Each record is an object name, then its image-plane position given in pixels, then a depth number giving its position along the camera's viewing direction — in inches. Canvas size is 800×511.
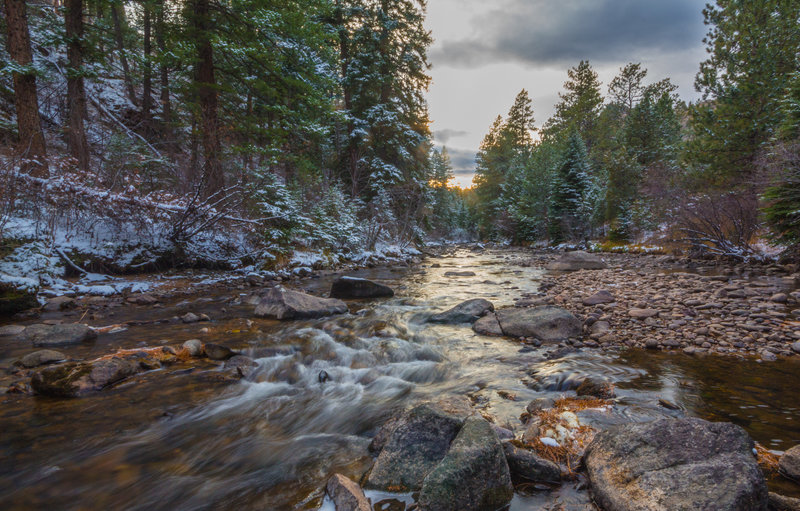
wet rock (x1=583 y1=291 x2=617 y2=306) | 263.1
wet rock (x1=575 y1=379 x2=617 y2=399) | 130.9
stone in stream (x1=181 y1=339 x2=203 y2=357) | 181.8
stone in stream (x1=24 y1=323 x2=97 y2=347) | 187.9
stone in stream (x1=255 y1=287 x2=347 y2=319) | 260.2
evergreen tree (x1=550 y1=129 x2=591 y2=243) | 1062.4
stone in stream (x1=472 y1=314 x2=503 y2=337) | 225.3
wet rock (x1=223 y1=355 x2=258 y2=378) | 167.9
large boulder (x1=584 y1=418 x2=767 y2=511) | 63.8
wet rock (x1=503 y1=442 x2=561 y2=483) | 84.0
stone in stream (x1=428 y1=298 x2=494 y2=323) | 257.9
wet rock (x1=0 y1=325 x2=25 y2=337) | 194.7
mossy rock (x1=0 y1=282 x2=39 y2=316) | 230.7
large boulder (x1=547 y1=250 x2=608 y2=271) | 536.1
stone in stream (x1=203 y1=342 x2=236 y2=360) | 182.2
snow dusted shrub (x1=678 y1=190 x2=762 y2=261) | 406.9
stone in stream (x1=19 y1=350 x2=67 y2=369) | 157.9
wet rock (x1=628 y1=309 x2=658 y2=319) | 218.2
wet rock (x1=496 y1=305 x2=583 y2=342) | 204.9
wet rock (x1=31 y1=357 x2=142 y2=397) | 137.0
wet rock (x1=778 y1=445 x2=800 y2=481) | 78.2
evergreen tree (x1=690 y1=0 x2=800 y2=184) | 514.9
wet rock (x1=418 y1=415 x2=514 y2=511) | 72.6
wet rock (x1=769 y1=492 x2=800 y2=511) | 66.0
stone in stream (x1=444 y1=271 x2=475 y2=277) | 511.2
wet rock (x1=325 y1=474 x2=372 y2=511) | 75.5
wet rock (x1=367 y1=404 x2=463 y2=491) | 86.1
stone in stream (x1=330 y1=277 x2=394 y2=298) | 339.9
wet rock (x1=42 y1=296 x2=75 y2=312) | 247.0
